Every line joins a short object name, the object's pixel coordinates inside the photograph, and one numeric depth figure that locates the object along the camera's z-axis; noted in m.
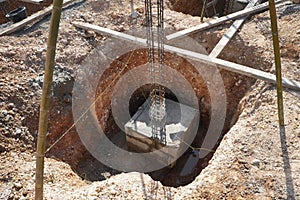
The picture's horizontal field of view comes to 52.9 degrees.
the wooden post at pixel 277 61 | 4.26
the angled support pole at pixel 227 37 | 6.21
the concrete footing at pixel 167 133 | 6.03
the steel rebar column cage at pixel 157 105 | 5.85
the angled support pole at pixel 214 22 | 6.69
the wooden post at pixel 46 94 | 2.71
